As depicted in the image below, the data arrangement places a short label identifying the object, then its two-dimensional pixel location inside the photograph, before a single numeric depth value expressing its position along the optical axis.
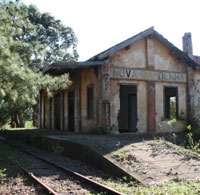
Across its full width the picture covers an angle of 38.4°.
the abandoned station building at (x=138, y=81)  14.11
